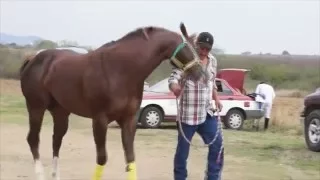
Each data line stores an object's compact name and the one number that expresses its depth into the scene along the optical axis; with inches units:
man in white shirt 784.9
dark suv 523.8
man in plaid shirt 266.5
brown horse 255.3
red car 728.3
